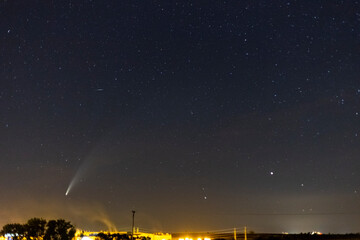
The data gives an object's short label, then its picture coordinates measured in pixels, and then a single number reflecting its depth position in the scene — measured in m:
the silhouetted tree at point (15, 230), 50.40
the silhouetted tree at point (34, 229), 50.22
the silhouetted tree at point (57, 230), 50.81
